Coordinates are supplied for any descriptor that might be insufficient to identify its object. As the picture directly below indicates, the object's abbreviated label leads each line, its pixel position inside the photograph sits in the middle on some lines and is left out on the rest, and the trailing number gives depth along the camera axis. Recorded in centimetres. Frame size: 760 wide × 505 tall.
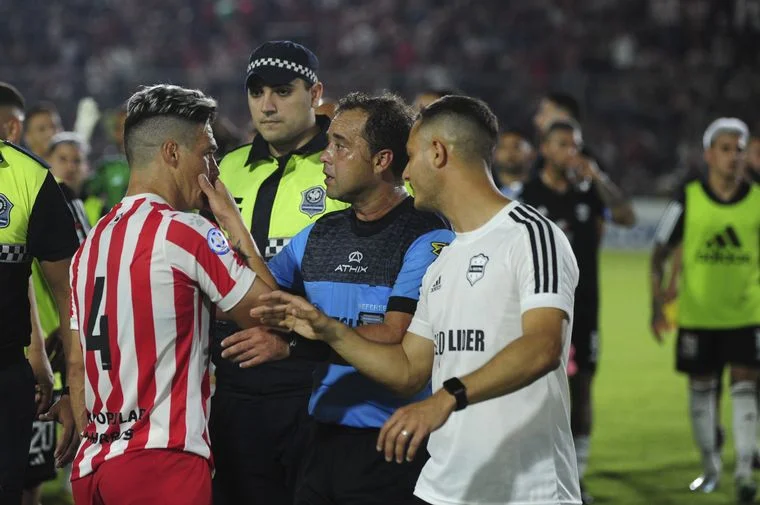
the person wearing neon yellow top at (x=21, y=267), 911
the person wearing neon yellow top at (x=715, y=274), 1695
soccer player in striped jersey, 757
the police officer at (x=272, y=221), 983
